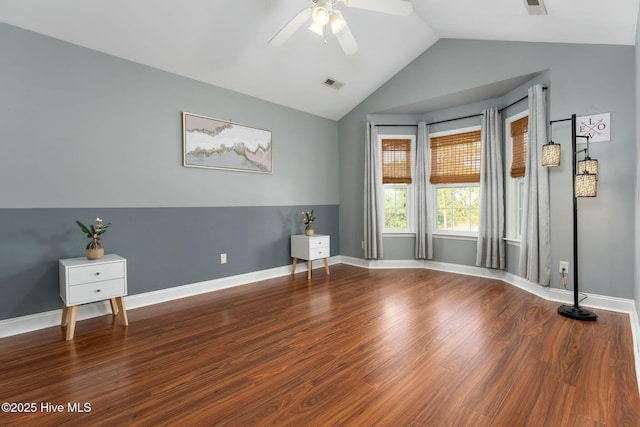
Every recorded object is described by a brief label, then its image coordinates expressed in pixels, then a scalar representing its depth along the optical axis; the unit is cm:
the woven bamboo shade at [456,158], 463
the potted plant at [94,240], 277
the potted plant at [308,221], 475
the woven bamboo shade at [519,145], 389
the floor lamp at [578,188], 291
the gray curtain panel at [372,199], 510
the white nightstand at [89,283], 254
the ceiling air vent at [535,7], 273
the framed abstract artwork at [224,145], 373
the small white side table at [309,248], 457
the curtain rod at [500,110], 384
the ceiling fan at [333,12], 252
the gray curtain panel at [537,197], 346
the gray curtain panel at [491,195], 426
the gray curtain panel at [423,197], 501
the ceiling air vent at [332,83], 450
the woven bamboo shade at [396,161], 521
